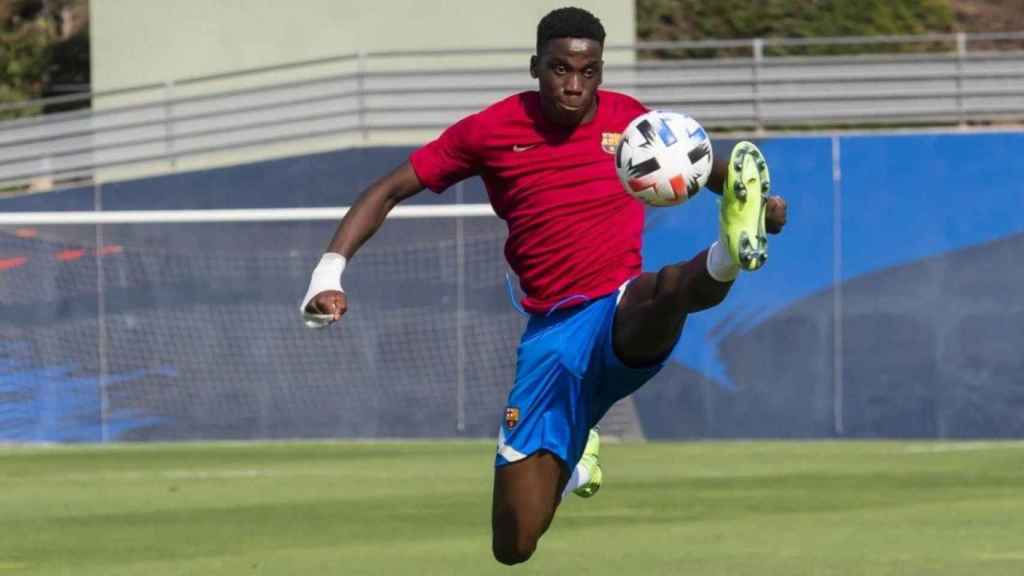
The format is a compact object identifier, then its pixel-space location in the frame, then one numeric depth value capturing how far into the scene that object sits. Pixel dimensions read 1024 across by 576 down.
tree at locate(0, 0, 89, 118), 37.75
